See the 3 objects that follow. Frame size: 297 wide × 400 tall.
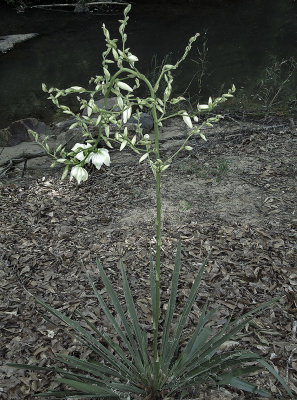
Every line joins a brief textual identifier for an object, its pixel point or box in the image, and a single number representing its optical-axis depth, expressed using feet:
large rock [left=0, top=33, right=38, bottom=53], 40.07
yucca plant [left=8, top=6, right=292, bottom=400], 5.33
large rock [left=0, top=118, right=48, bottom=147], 21.58
